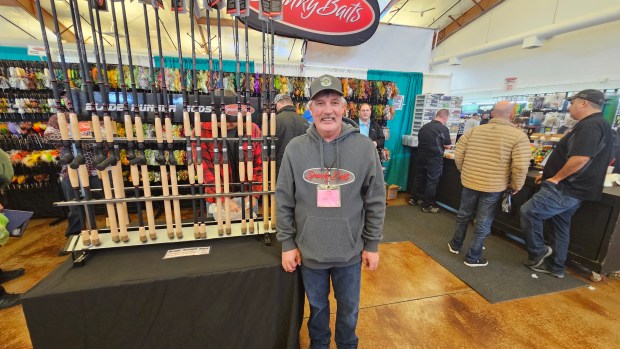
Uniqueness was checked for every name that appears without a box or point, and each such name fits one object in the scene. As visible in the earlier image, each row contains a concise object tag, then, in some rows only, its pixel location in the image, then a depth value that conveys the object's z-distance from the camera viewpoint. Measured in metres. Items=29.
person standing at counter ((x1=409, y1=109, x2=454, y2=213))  4.02
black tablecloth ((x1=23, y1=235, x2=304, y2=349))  0.99
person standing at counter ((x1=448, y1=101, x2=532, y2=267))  2.24
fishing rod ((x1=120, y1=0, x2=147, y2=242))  1.12
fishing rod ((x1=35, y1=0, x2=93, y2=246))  1.01
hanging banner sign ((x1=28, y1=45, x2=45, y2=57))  3.35
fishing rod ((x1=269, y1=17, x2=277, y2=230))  1.25
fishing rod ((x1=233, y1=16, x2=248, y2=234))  1.24
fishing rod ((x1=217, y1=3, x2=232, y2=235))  1.22
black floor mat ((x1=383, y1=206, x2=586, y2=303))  2.31
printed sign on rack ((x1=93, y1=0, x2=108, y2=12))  1.11
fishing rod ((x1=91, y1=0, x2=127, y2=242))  1.08
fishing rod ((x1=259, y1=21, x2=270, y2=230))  1.27
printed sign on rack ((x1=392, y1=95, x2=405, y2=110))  4.73
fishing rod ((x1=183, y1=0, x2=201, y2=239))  1.18
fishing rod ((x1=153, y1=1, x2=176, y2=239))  1.13
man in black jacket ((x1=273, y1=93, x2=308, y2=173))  2.65
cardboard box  4.71
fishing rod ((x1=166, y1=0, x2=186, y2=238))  1.16
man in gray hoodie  1.17
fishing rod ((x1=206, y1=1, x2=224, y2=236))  1.20
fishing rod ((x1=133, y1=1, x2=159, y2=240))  1.15
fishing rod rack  1.08
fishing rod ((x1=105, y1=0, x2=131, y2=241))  1.12
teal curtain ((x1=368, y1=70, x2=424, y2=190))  4.68
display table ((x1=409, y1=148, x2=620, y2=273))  2.30
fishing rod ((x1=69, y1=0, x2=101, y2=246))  1.04
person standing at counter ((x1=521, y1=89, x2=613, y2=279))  2.07
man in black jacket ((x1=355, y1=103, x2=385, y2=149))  3.86
